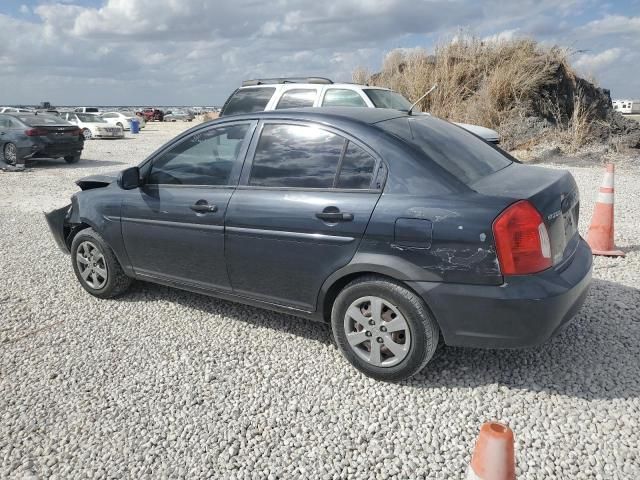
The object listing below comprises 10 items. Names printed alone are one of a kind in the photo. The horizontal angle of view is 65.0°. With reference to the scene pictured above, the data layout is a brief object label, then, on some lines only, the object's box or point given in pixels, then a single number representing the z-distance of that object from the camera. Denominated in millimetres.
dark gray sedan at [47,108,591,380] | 2732
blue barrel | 31141
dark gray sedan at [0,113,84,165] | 13859
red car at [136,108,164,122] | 55469
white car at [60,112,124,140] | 25578
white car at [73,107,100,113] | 39472
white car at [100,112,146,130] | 32222
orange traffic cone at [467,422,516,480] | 1624
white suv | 8891
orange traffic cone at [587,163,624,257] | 5172
